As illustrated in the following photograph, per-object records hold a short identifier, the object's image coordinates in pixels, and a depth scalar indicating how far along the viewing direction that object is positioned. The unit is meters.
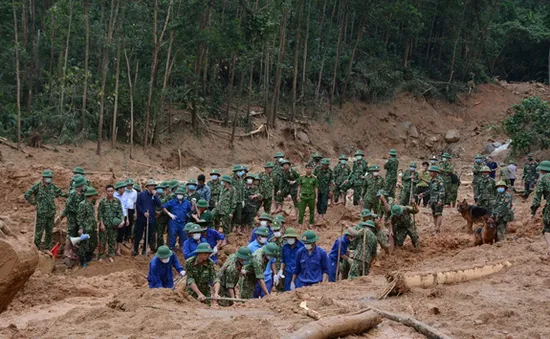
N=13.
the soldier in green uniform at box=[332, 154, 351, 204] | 19.39
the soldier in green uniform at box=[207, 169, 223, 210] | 16.42
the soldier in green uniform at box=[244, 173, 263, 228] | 16.91
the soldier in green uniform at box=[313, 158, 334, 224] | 18.25
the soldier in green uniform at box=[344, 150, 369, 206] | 18.88
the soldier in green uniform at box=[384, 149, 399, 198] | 19.41
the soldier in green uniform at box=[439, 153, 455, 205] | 19.64
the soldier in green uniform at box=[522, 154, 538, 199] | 22.00
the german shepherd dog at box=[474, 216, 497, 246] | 14.91
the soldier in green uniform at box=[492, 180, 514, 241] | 14.91
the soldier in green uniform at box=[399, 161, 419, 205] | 17.88
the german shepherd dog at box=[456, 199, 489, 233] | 15.54
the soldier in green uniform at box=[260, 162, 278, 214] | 17.36
